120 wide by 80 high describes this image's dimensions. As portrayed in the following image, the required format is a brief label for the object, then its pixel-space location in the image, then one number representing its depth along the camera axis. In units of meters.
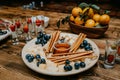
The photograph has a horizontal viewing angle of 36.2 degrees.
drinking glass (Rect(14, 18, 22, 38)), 1.32
